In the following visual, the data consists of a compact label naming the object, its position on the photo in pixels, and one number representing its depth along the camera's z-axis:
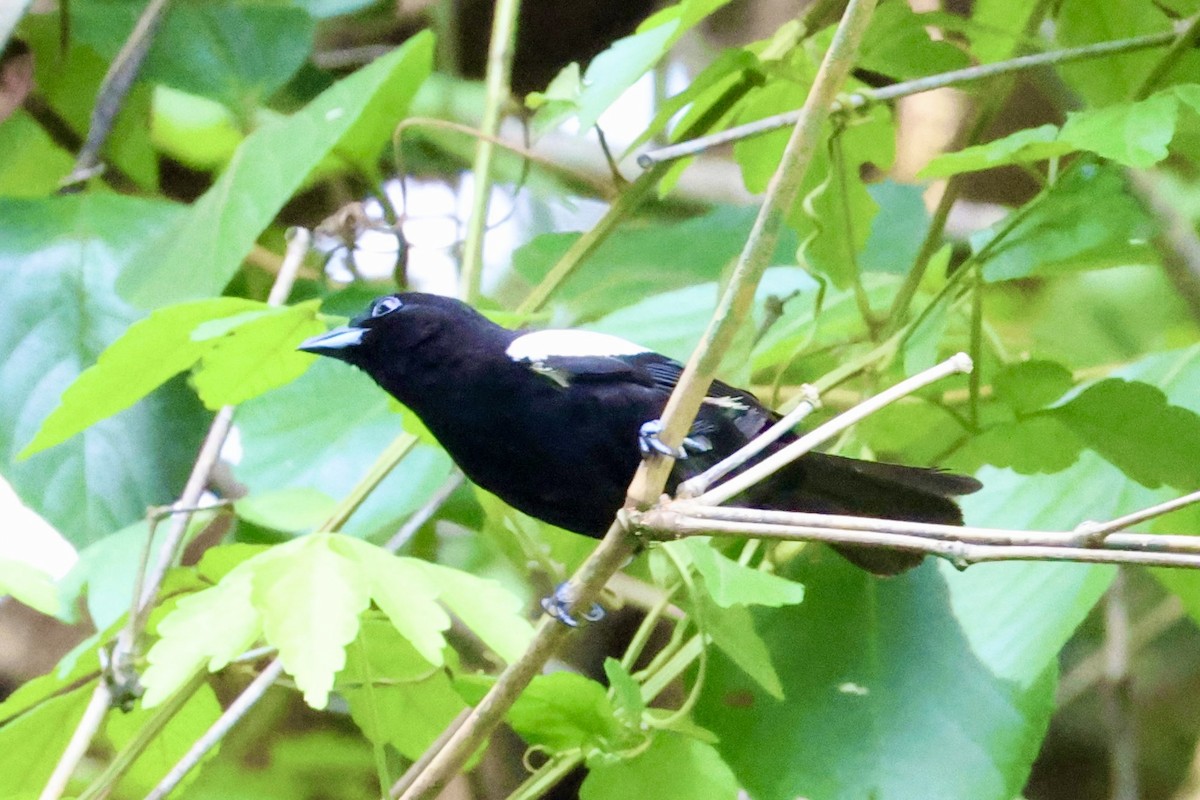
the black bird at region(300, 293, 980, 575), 4.02
